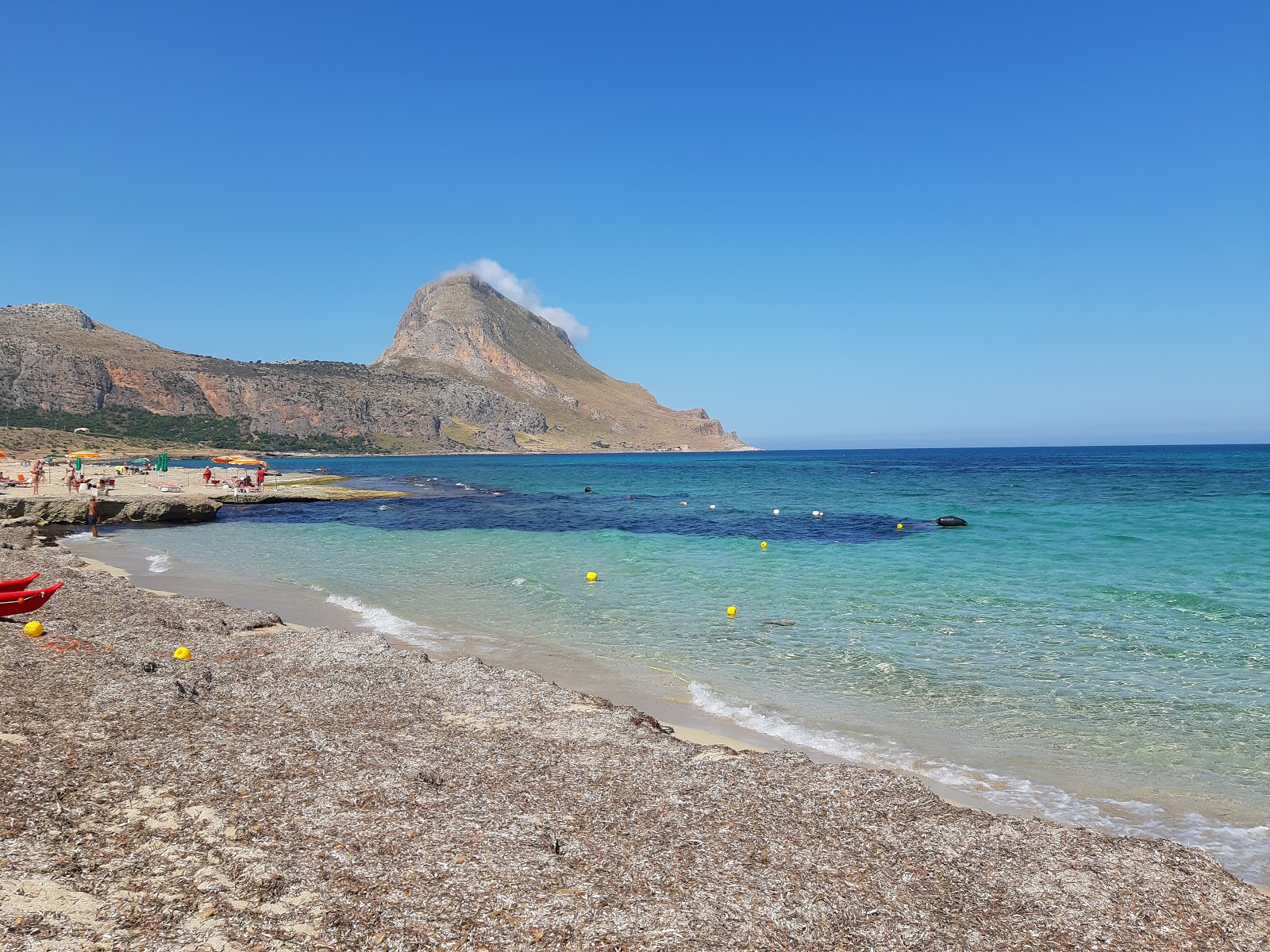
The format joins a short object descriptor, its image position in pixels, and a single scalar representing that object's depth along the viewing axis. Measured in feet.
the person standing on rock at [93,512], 109.40
